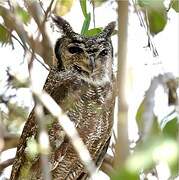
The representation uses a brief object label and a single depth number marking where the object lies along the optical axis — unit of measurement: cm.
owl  593
